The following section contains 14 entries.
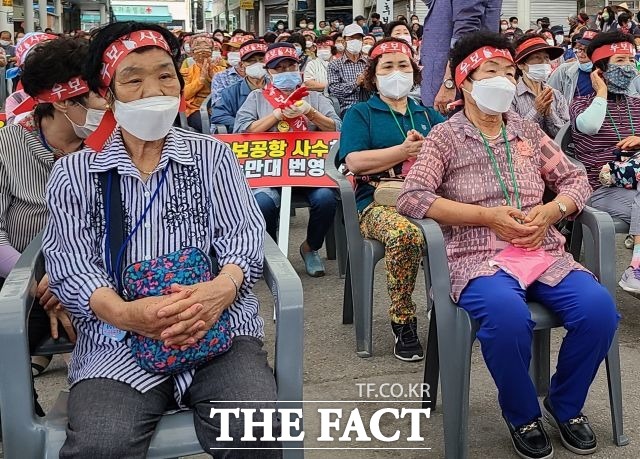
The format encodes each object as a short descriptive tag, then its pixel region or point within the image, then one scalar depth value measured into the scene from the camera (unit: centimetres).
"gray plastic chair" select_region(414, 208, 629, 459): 274
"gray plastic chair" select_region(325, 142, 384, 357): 379
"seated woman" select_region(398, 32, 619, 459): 273
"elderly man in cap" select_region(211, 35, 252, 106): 729
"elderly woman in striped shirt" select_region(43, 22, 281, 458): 210
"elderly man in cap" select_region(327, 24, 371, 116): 780
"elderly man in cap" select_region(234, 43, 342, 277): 489
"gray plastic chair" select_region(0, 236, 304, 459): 202
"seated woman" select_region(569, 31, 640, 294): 438
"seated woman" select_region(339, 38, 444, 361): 372
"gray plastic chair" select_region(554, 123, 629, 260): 459
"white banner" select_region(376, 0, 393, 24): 1390
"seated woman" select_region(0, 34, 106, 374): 286
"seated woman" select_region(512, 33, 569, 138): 518
